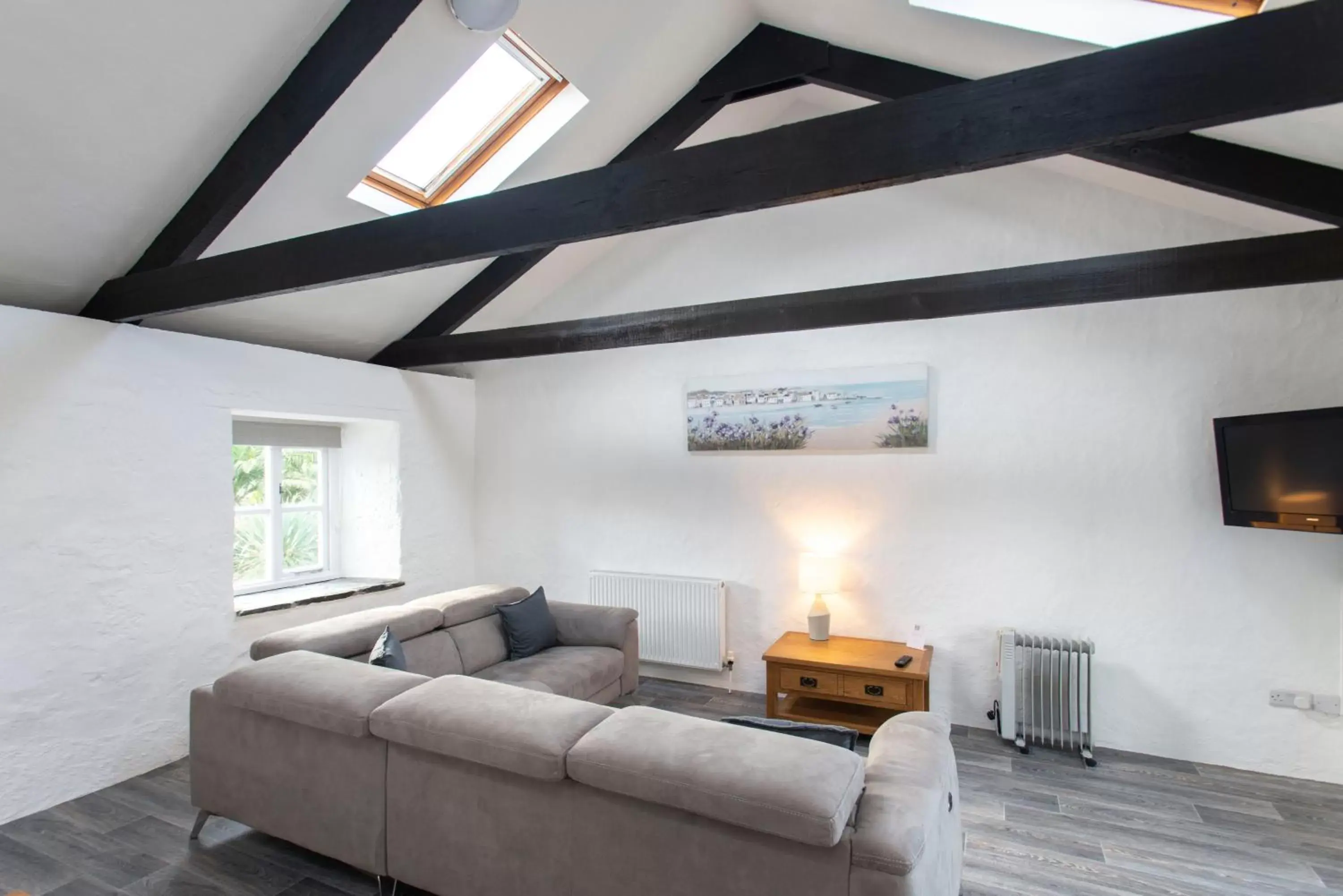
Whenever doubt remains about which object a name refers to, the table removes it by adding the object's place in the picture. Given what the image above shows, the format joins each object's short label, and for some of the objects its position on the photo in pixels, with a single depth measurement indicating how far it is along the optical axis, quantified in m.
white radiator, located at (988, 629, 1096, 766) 3.54
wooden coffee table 3.56
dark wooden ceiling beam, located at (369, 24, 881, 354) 3.44
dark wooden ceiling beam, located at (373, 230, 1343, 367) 2.64
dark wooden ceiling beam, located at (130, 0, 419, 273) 2.62
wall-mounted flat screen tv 2.81
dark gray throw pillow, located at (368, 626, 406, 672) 2.93
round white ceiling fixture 2.65
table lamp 4.01
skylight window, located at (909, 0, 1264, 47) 2.18
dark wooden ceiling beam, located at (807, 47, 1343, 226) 2.54
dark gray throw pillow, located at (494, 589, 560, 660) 4.00
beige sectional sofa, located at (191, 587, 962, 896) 1.63
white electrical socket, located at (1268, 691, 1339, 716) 3.22
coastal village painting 4.07
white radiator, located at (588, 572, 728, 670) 4.50
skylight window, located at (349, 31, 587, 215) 3.35
